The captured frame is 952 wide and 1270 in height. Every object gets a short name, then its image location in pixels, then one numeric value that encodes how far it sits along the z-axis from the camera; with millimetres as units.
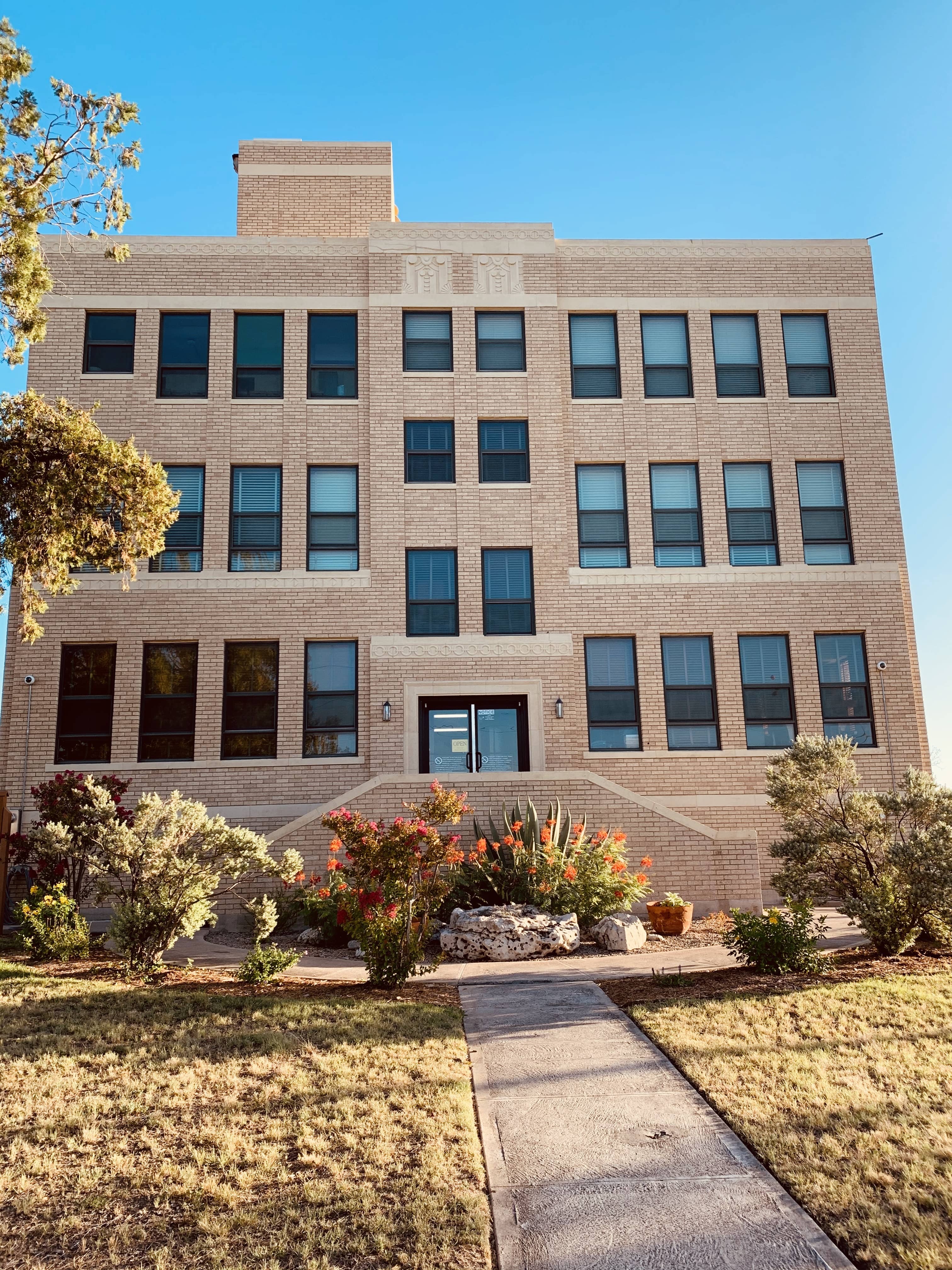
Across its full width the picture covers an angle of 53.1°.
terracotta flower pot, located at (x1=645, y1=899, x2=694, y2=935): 13039
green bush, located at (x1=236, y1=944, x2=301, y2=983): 9414
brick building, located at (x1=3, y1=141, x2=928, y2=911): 16844
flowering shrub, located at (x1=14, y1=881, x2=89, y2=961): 10141
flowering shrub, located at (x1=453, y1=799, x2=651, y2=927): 12664
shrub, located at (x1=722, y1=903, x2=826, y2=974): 9250
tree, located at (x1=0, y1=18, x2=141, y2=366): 9508
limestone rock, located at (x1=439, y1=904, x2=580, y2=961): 11305
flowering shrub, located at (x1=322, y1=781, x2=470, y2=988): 9180
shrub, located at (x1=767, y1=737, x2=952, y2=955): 9812
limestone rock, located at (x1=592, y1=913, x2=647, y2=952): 11703
